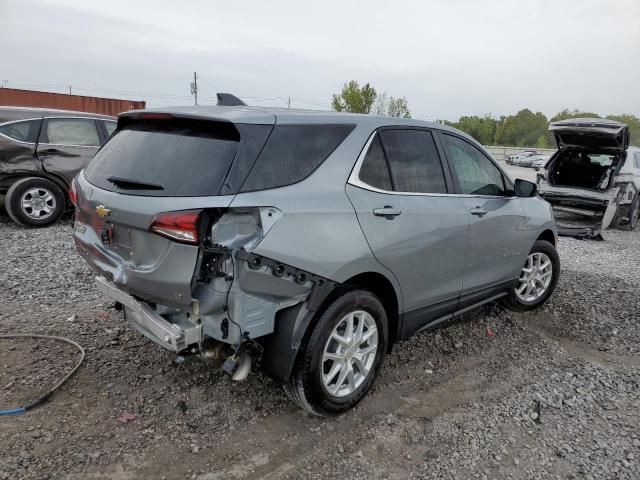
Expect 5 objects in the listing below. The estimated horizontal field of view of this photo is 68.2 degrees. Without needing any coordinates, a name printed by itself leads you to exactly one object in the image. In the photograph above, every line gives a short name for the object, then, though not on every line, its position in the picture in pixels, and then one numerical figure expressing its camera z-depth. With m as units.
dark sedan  6.92
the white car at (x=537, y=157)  38.23
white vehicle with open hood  8.64
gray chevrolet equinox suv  2.33
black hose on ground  2.74
